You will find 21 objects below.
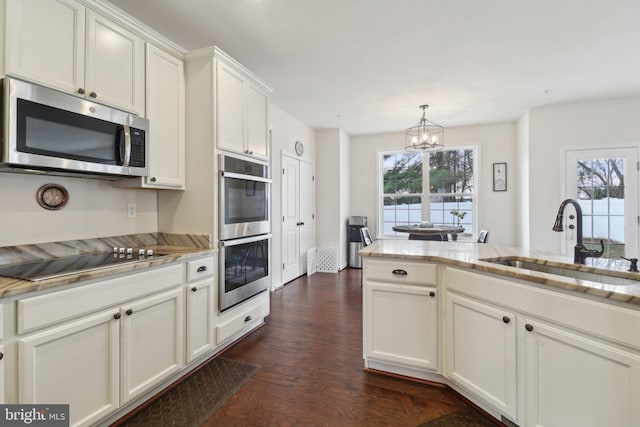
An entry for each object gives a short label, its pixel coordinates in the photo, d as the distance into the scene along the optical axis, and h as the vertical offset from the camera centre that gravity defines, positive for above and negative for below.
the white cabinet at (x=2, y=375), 1.21 -0.65
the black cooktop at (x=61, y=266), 1.42 -0.28
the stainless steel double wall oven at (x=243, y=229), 2.42 -0.14
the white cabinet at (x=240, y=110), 2.43 +0.93
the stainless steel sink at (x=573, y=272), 1.55 -0.34
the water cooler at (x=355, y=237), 5.83 -0.46
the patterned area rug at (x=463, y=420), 1.68 -1.18
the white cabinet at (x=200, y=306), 2.12 -0.68
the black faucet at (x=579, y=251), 1.72 -0.22
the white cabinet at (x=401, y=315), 2.00 -0.70
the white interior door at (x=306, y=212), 5.21 +0.03
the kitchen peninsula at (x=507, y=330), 1.21 -0.61
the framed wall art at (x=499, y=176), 5.36 +0.67
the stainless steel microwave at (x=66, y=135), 1.46 +0.45
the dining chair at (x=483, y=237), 4.25 -0.33
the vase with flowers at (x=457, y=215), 5.66 -0.02
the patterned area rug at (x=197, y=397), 1.71 -1.18
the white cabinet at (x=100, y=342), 1.31 -0.66
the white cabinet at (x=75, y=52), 1.52 +0.94
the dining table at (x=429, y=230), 4.17 -0.23
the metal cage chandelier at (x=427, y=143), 4.04 +0.97
